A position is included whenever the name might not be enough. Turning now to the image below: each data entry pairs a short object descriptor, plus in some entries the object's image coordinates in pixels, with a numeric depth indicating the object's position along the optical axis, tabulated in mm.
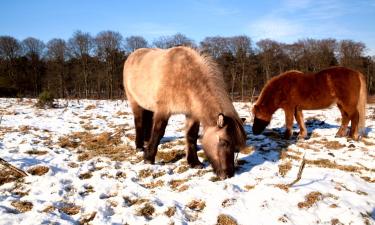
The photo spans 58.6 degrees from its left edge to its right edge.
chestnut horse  8414
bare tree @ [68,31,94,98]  31612
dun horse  5551
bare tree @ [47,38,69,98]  30234
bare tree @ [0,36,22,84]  32444
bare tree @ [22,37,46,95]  33406
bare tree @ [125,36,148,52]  33019
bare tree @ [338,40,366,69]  35250
